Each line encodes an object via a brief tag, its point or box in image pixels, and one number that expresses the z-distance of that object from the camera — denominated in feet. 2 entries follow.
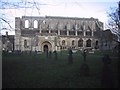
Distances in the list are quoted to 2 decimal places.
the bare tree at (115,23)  32.74
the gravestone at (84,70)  17.26
